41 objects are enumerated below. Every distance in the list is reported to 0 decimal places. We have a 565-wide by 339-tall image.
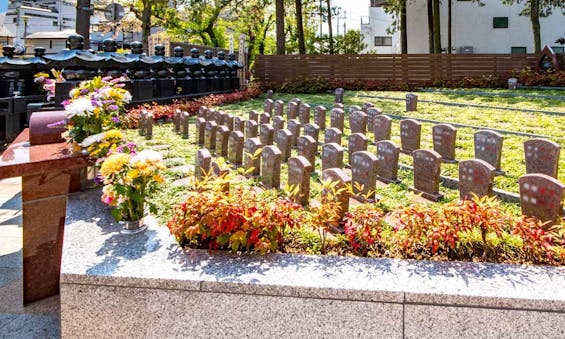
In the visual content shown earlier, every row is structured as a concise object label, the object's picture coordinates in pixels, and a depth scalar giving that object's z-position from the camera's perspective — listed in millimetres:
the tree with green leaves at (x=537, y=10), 25281
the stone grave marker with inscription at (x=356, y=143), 7176
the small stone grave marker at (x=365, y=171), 5539
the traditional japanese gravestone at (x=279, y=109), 13390
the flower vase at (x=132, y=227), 4004
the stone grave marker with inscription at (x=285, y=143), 7891
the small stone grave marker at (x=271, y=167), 6188
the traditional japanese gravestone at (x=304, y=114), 11812
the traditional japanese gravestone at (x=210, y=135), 9188
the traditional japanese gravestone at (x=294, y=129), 9159
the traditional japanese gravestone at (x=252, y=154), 6891
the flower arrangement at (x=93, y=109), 4992
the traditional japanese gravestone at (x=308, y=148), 7133
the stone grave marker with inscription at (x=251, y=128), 9305
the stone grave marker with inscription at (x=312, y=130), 8516
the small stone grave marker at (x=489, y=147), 6641
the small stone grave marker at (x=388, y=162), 6570
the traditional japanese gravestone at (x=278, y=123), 10007
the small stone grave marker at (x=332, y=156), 6473
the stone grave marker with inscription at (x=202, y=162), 6125
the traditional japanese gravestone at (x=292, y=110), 12695
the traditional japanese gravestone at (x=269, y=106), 14016
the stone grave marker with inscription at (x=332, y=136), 7926
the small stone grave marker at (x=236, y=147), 7812
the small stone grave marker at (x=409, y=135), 8164
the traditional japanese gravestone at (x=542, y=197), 3945
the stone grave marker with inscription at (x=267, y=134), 8539
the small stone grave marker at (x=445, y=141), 7531
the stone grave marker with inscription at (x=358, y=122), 9805
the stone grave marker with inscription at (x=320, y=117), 11227
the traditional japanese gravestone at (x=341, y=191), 4414
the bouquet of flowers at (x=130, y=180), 3814
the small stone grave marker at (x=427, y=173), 5727
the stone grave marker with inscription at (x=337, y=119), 10469
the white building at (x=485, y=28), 33469
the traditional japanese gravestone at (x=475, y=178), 4918
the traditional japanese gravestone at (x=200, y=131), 9805
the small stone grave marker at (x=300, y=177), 5273
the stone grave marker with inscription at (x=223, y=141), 8516
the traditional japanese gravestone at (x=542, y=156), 5605
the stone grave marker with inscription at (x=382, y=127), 8906
